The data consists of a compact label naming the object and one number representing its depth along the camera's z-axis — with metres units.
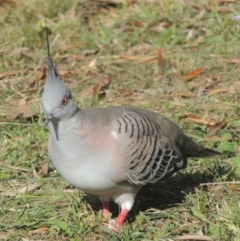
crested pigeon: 8.52
